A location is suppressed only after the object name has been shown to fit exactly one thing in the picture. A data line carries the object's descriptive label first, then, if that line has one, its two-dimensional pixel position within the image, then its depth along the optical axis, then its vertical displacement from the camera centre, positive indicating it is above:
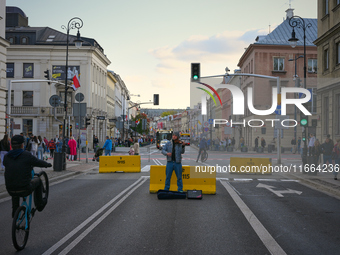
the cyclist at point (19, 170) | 6.93 -0.55
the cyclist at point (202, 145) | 29.80 -0.54
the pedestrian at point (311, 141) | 24.09 -0.15
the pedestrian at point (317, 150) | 20.92 -0.55
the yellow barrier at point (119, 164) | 22.27 -1.40
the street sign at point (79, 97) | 27.10 +2.40
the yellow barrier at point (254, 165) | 21.22 -1.33
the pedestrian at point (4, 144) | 19.25 -0.40
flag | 30.34 +3.68
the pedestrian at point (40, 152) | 28.25 -1.07
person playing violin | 12.55 -0.58
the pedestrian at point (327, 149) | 20.47 -0.49
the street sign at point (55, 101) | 24.16 +1.88
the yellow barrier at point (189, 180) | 13.44 -1.31
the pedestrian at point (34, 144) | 24.84 -0.50
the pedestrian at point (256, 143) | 31.15 -0.38
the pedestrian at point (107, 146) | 29.45 -0.67
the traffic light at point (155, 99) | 45.41 +3.86
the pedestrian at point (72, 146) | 30.22 -0.71
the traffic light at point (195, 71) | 24.30 +3.62
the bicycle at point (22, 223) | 6.40 -1.33
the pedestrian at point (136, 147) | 30.85 -0.75
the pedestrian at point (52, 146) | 35.81 -0.85
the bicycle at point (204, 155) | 30.51 -1.25
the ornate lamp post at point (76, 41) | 21.27 +5.91
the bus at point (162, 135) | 77.41 +0.29
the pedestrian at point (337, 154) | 19.05 -0.67
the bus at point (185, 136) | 94.56 +0.18
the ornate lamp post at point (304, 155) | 21.30 -0.82
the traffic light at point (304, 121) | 22.20 +0.86
